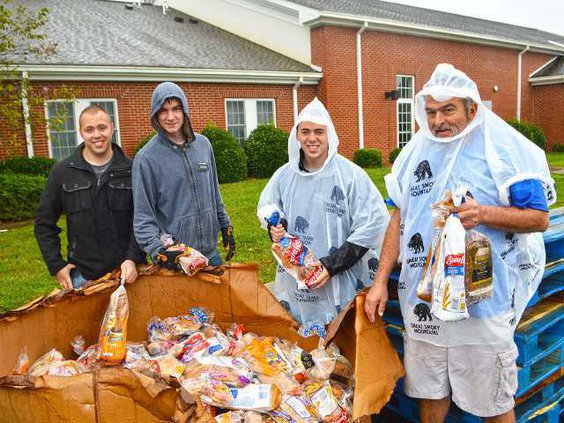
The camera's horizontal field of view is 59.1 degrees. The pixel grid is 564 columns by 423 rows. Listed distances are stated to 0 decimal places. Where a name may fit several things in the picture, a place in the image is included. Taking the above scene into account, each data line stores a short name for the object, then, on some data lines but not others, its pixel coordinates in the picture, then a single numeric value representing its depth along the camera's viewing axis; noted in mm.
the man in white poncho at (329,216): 2643
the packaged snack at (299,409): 1961
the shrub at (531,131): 19841
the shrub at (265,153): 13766
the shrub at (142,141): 12630
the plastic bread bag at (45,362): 2258
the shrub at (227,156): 12633
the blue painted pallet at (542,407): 2621
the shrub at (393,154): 16625
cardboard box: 1775
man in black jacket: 2879
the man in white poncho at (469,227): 2006
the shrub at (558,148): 21980
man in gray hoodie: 2838
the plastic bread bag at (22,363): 2320
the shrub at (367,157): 15931
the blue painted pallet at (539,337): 2424
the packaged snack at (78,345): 2590
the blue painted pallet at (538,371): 2447
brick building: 12781
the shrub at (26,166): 10773
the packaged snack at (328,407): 2010
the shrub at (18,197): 9211
